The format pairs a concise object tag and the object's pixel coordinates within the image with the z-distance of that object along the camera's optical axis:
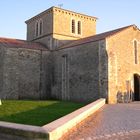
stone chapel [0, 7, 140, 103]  15.93
